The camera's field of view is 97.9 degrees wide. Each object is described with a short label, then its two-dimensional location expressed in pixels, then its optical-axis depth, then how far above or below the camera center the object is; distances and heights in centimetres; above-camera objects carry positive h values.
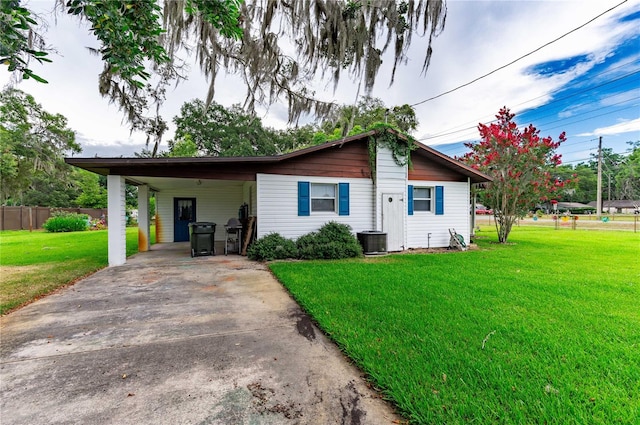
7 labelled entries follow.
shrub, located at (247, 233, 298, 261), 754 -112
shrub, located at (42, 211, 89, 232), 1616 -80
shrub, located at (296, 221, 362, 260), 773 -103
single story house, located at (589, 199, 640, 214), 5158 -7
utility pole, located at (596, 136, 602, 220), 2606 +236
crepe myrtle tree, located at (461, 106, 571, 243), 1005 +153
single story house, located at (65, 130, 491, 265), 693 +70
